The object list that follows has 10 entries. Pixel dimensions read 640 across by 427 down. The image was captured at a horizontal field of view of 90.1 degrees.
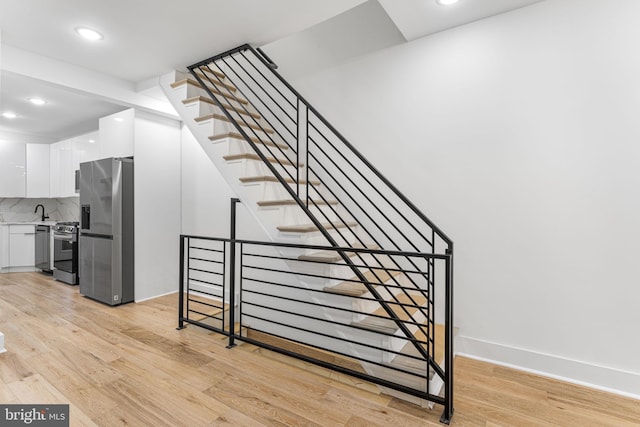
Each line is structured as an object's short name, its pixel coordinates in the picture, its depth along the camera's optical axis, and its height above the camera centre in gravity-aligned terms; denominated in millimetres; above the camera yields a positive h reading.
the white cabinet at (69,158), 4979 +906
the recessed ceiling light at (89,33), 2662 +1528
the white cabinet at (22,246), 5539 -582
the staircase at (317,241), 2055 -232
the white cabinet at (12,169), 5477 +759
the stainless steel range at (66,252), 4734 -603
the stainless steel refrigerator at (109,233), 3789 -253
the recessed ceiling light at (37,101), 4012 +1429
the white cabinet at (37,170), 5676 +773
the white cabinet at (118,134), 3957 +1006
